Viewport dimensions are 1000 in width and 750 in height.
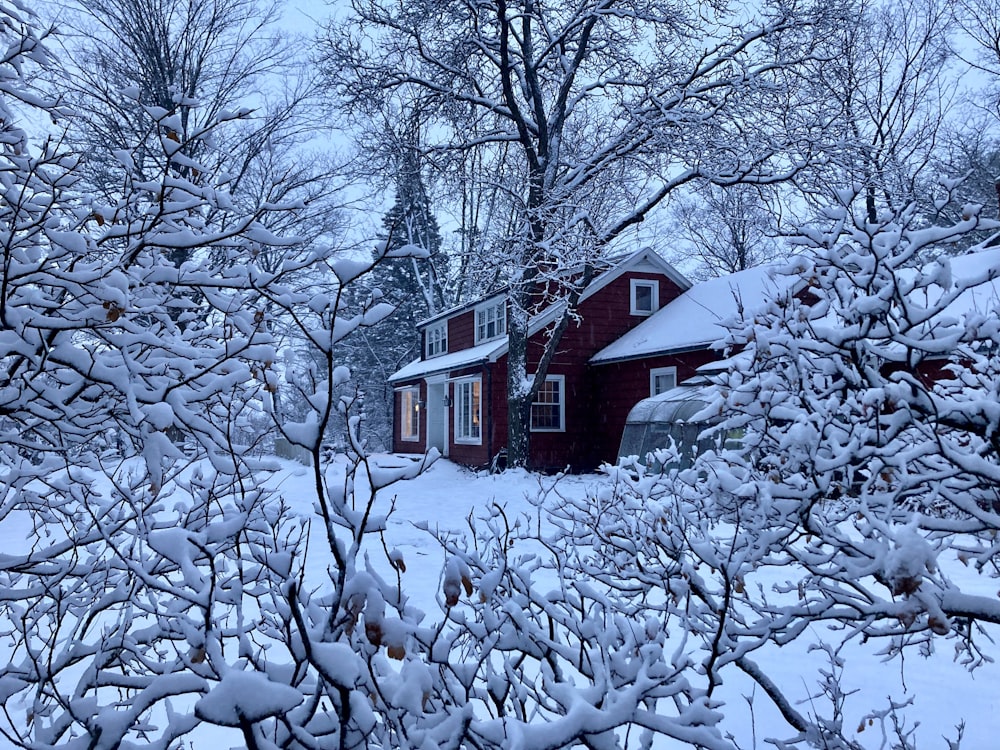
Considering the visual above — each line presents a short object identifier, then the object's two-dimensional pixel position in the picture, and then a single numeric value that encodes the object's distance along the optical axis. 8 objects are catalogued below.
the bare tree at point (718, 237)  28.53
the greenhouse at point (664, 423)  13.13
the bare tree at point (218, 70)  14.55
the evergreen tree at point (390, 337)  33.84
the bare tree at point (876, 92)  14.61
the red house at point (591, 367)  18.23
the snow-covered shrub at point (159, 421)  1.52
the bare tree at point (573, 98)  14.84
